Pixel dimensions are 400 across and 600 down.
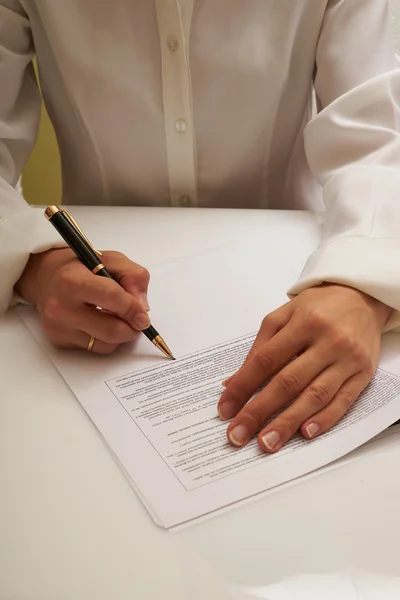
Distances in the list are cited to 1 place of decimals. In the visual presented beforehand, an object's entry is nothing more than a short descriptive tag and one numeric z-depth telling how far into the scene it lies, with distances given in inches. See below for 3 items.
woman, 22.9
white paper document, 18.8
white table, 16.1
